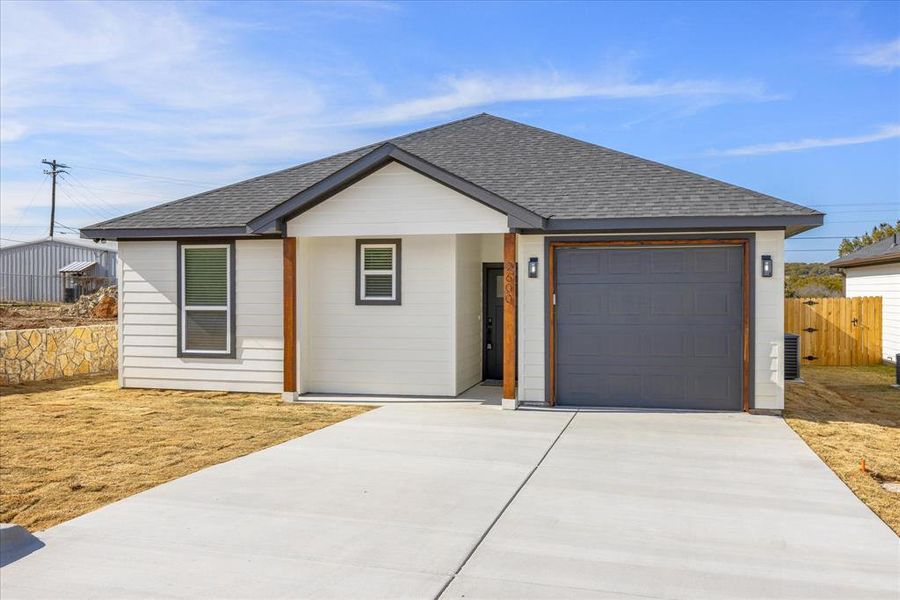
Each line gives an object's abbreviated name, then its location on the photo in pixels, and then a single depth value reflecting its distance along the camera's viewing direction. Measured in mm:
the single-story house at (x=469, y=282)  9578
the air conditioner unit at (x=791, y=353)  13414
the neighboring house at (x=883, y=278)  17141
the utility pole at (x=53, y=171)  46562
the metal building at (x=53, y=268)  34469
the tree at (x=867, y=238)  36531
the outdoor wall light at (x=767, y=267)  9359
